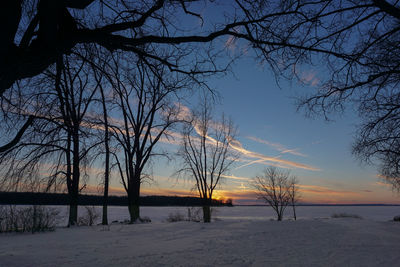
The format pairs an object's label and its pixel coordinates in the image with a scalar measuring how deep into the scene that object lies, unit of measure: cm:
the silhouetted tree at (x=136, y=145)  1789
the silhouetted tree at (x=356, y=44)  461
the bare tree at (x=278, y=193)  3606
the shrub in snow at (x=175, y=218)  1991
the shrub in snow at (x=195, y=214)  2236
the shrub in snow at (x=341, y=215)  2640
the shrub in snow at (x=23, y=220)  1066
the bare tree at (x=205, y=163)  2108
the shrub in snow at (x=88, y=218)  1495
